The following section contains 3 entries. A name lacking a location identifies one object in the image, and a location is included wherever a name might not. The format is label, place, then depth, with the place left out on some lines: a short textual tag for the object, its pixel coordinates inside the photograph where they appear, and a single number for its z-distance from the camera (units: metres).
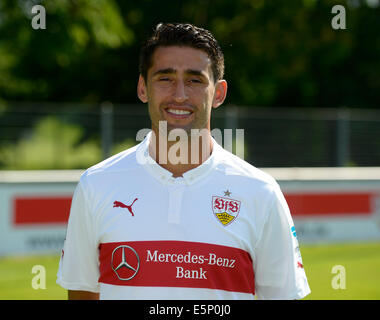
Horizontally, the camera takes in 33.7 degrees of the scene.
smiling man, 2.90
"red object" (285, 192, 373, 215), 11.80
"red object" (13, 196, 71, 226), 10.08
